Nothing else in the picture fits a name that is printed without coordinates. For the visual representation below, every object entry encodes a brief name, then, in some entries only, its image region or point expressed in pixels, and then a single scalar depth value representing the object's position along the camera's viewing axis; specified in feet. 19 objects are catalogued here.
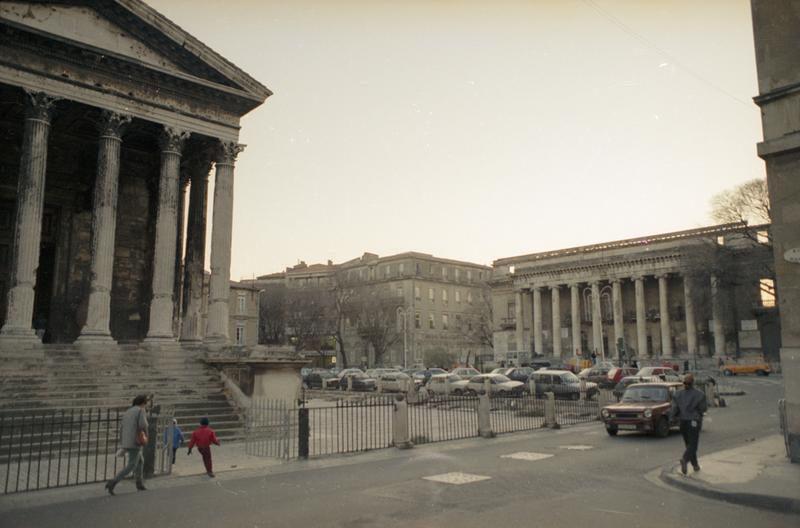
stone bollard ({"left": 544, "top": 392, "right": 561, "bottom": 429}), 60.70
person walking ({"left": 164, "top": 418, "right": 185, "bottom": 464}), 38.47
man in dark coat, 33.71
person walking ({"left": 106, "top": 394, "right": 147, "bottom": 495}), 31.81
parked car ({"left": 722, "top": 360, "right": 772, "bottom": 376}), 152.47
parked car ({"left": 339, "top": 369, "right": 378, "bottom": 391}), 126.62
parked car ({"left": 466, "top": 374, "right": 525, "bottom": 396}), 98.53
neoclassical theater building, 178.70
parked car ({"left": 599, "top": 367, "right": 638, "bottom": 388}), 106.73
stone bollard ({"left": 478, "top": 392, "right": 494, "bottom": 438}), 53.47
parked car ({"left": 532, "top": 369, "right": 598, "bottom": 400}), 91.45
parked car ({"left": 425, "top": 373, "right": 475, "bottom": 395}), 107.24
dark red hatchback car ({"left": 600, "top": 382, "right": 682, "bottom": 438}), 52.70
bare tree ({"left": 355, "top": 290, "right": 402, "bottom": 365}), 228.63
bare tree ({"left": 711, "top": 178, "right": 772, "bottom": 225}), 152.56
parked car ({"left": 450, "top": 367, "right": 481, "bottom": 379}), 127.24
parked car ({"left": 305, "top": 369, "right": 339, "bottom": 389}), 140.04
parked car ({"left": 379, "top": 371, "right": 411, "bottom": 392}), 117.39
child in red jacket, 35.50
